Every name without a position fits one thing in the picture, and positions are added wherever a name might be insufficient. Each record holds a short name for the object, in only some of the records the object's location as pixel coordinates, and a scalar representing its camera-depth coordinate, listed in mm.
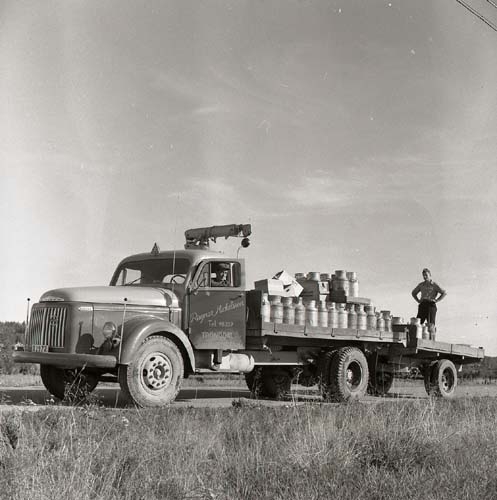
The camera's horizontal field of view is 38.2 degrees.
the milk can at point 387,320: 14397
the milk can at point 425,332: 15227
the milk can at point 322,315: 12766
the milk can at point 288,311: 12141
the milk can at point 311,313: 12508
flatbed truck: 9891
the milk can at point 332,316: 12992
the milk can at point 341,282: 13727
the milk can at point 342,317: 13161
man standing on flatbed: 15512
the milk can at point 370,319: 13930
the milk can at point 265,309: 11602
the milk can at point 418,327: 14667
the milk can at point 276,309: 11852
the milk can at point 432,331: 15484
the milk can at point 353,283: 13906
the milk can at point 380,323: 14195
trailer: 11969
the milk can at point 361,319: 13633
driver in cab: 11453
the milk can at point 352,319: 13469
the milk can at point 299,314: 12312
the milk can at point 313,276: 13594
